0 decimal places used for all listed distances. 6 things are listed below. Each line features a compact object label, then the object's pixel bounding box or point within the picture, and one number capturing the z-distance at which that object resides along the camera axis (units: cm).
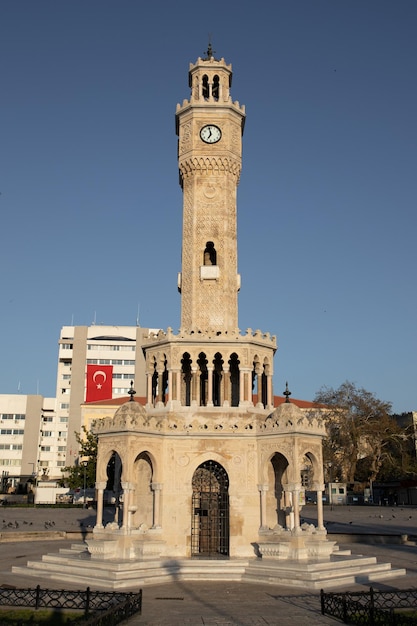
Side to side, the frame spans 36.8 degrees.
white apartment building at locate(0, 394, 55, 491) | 10900
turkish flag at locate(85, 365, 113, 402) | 11069
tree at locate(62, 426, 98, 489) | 7372
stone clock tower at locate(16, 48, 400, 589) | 2652
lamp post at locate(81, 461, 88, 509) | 6394
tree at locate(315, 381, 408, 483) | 7050
